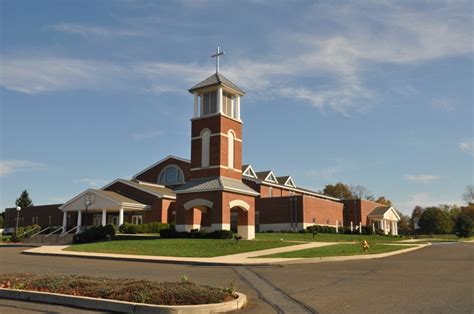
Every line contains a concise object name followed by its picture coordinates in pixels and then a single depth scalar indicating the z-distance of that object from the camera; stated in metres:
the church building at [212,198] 34.91
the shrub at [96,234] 37.06
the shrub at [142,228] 41.59
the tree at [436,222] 83.06
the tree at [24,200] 92.75
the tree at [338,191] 108.33
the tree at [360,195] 117.64
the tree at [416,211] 116.31
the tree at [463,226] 70.85
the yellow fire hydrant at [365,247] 25.92
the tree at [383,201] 114.76
